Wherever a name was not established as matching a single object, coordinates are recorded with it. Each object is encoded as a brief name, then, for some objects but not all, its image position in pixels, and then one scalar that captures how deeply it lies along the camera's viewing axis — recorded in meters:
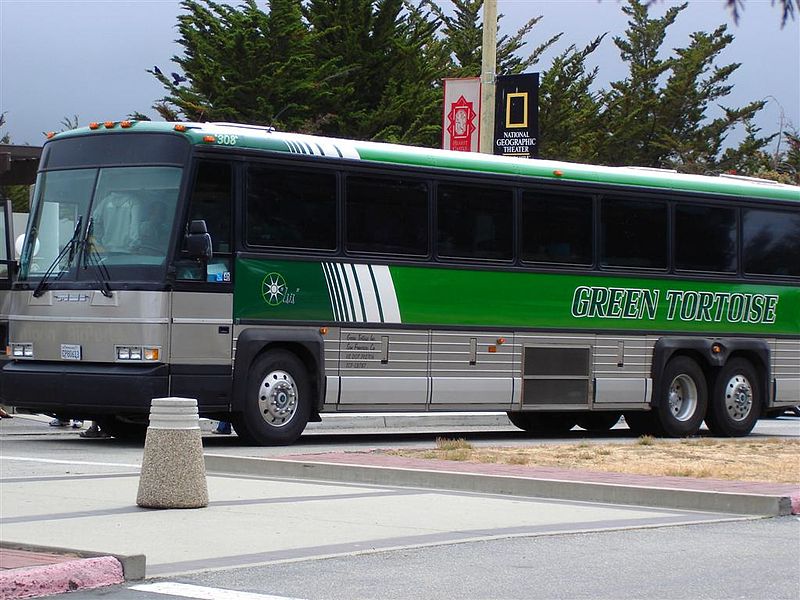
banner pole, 25.59
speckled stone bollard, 11.78
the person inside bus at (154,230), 17.62
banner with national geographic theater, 25.55
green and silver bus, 17.78
